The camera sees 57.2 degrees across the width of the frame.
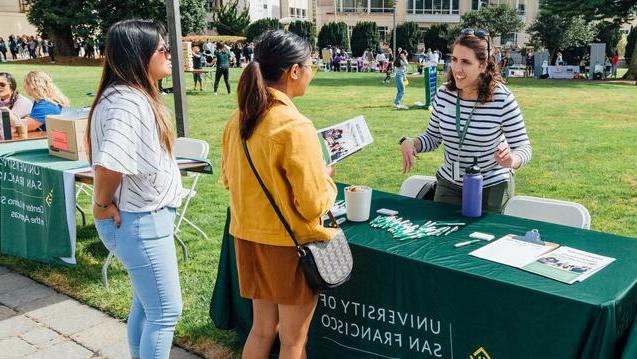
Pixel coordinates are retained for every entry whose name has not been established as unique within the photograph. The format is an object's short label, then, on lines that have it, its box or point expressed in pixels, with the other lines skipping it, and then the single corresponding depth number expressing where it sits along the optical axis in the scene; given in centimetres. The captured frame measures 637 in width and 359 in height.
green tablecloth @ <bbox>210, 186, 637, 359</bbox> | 200
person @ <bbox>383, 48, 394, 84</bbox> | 2347
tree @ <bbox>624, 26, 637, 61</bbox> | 3631
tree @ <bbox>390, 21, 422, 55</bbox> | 4962
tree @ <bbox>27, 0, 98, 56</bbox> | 3569
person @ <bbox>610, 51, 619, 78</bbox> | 3050
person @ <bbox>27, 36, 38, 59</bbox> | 3900
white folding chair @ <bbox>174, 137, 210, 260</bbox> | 466
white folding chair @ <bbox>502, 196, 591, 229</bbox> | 304
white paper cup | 283
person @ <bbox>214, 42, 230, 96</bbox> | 1734
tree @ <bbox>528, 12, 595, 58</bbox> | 3569
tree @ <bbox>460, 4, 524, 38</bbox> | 4200
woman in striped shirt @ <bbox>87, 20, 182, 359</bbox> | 225
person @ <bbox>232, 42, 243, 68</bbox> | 3475
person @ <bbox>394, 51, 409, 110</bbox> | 1450
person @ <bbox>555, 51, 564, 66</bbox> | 3140
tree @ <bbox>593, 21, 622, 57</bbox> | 3766
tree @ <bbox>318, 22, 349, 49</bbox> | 4828
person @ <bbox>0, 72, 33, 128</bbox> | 586
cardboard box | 448
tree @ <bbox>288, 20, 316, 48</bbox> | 4993
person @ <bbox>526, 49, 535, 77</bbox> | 3025
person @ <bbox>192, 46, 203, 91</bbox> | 2097
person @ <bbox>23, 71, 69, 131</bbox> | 563
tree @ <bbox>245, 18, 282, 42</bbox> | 5159
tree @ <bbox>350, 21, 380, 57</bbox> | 4809
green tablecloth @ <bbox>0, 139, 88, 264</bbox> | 421
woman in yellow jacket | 204
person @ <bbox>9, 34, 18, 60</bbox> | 4054
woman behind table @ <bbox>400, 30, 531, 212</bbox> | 298
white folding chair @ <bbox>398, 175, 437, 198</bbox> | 380
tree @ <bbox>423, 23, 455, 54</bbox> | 4662
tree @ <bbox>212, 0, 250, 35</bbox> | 5299
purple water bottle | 274
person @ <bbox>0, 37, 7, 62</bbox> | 3841
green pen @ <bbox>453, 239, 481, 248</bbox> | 249
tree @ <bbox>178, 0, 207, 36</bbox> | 3703
